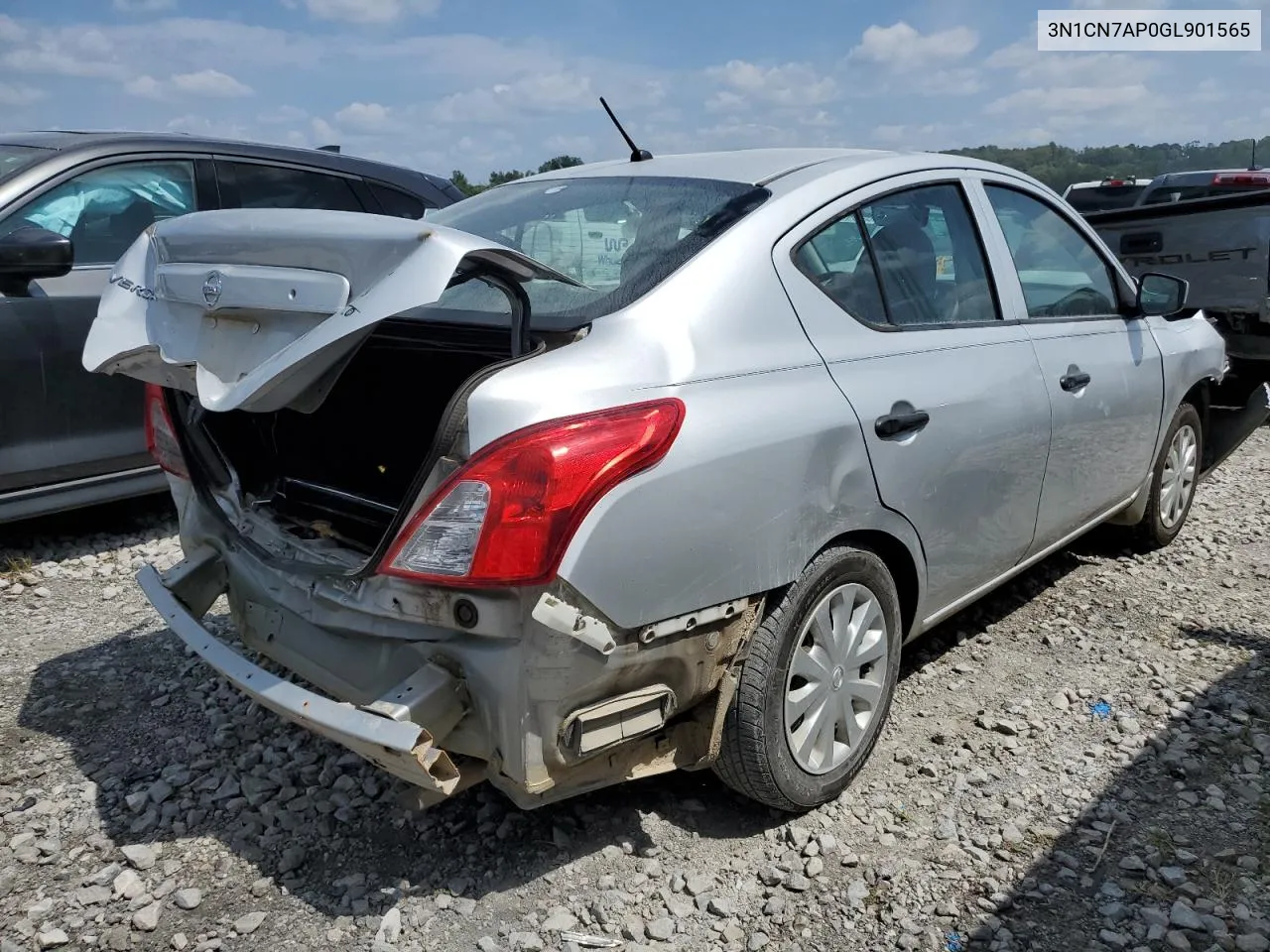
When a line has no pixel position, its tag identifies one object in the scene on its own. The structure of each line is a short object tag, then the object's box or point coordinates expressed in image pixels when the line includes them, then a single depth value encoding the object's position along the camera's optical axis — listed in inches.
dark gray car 161.9
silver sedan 80.0
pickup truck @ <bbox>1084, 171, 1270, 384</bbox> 241.1
